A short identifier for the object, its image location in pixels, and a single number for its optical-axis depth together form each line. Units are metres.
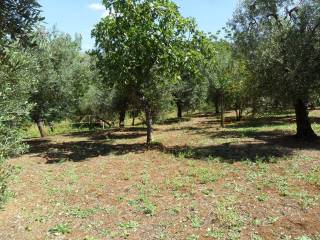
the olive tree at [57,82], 19.02
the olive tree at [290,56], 14.96
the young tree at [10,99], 6.25
